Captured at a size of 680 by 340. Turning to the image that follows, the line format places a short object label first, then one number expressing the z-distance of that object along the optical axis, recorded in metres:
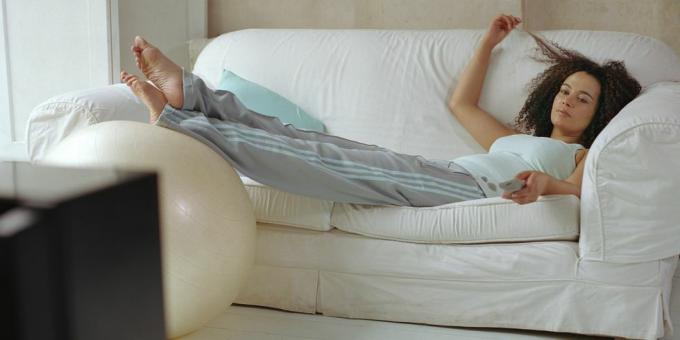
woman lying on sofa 2.10
